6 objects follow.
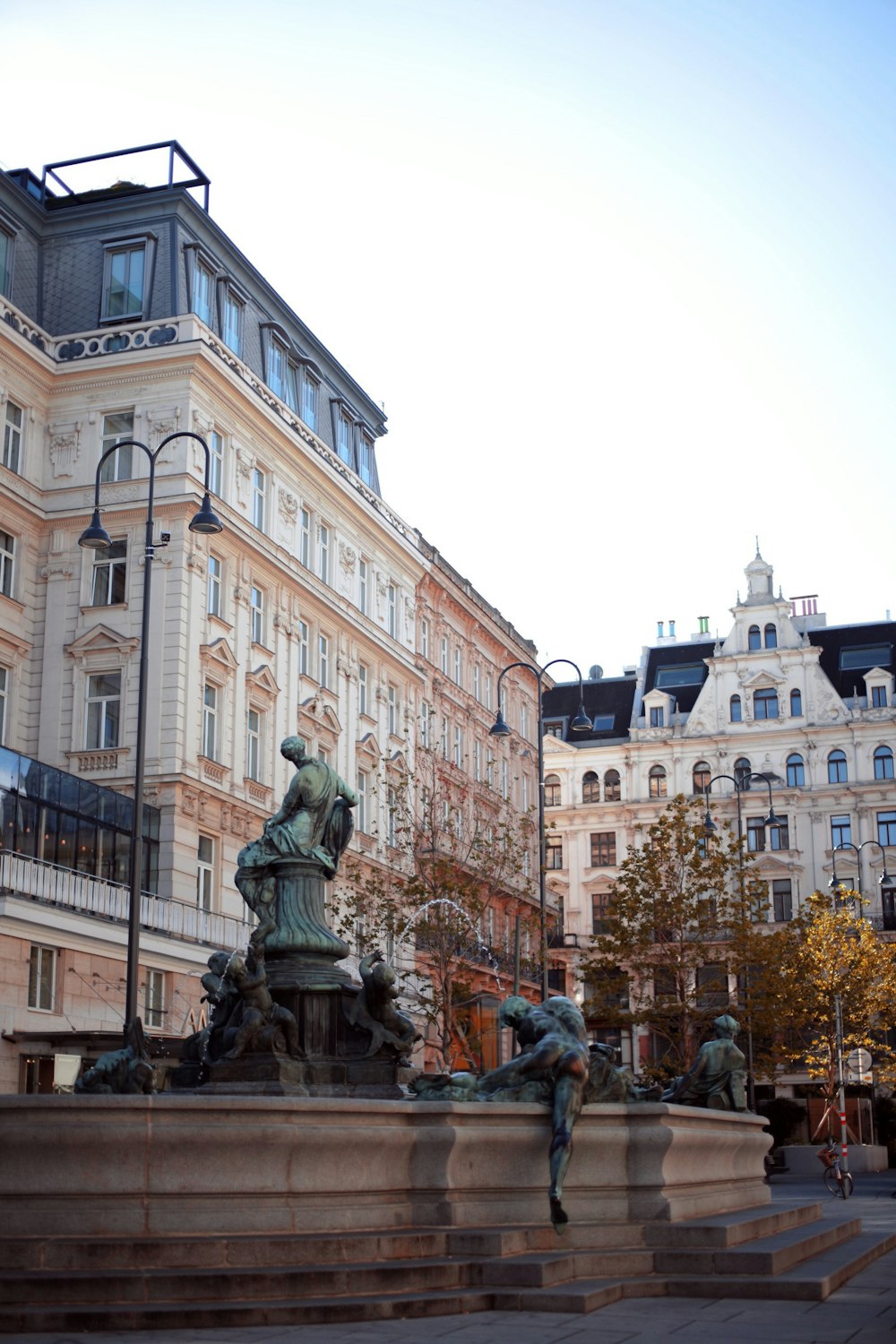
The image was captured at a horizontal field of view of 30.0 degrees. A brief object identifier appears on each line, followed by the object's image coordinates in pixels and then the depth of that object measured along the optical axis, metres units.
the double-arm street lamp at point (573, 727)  32.56
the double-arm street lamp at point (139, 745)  23.66
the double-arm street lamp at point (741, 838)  38.92
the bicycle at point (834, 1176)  31.78
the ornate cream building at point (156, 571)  34.78
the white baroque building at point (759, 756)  75.69
